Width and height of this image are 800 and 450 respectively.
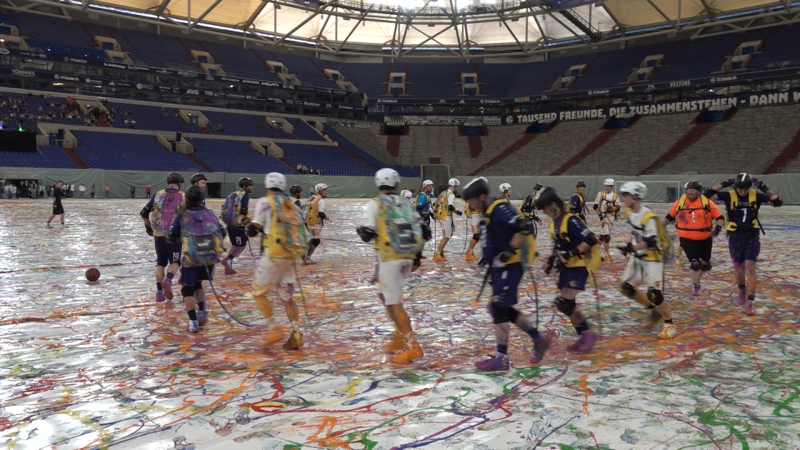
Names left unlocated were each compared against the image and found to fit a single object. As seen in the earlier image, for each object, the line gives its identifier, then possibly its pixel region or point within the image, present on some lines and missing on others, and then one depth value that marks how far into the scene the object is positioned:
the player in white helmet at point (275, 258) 6.90
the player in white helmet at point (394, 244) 6.41
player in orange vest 9.69
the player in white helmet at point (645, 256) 7.17
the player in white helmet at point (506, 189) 15.54
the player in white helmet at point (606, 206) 15.50
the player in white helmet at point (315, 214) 14.55
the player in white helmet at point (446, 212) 15.42
